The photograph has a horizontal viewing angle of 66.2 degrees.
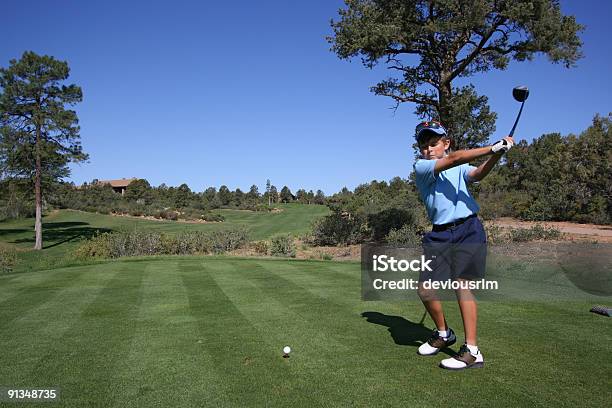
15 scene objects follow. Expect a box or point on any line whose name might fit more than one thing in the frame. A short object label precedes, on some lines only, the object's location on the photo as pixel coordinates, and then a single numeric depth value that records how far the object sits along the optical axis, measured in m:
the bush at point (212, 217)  53.41
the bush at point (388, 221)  20.95
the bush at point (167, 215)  53.38
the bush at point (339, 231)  21.77
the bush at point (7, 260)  16.88
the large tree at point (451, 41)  15.40
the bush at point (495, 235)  14.88
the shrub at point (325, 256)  16.53
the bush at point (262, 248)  19.54
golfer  4.20
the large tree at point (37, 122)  29.38
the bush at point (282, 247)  18.75
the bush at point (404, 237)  16.98
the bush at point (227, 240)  20.52
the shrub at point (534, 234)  15.27
